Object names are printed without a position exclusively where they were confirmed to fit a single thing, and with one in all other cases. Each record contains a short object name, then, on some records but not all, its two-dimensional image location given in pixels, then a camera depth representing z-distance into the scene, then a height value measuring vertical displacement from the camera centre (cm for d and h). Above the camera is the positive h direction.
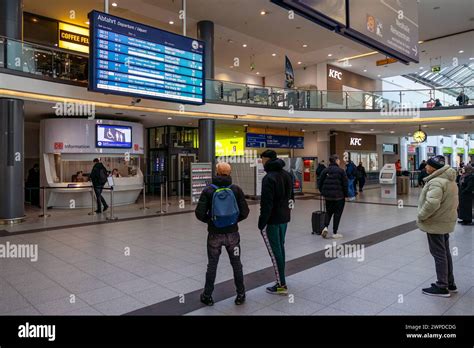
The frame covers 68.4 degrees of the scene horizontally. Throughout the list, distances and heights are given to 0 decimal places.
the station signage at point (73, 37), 1362 +525
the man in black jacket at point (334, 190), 702 -48
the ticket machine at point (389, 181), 1434 -63
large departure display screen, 805 +271
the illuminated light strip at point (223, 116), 918 +199
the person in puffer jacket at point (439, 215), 379 -54
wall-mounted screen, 1252 +116
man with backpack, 353 -53
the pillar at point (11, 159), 880 +24
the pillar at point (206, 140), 1333 +105
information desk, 1189 -94
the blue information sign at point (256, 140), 1703 +133
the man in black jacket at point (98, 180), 1089 -39
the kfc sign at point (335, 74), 2052 +550
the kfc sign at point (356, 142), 2194 +155
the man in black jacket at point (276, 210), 387 -49
